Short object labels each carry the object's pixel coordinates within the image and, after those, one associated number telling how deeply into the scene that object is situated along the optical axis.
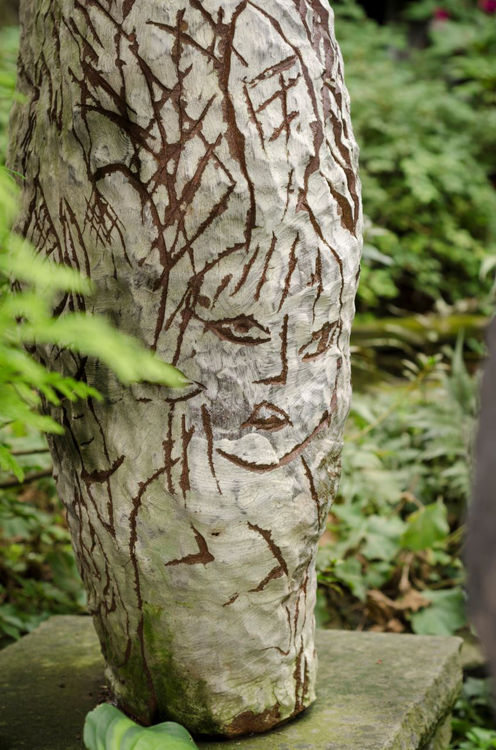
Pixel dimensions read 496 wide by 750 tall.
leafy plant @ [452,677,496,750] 2.69
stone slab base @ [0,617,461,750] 1.79
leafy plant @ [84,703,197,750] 1.57
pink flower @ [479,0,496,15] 7.84
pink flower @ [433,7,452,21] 8.20
